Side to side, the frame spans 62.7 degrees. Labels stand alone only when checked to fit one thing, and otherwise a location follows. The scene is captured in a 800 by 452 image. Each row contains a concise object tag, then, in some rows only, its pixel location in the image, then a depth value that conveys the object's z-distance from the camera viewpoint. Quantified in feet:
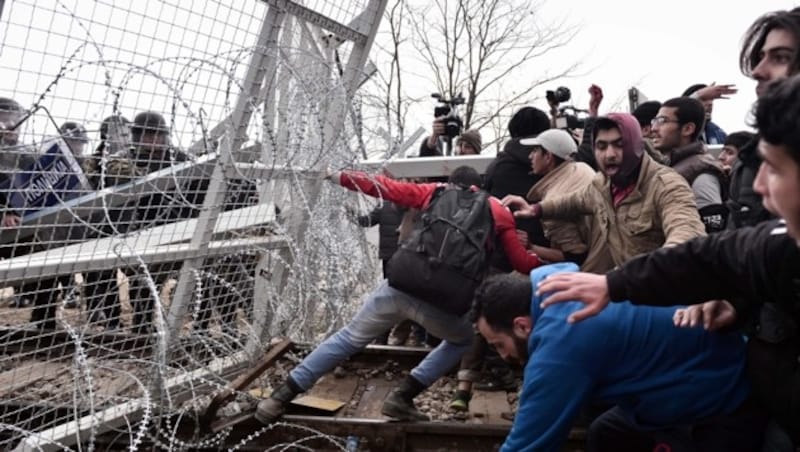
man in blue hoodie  6.50
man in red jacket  11.06
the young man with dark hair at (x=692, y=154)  9.89
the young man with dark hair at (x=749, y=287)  5.13
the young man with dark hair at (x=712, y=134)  15.99
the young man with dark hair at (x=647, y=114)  13.84
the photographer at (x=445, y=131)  17.22
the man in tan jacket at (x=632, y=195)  9.04
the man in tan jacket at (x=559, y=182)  12.08
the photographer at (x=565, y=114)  15.88
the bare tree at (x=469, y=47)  63.72
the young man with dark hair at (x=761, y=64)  6.54
